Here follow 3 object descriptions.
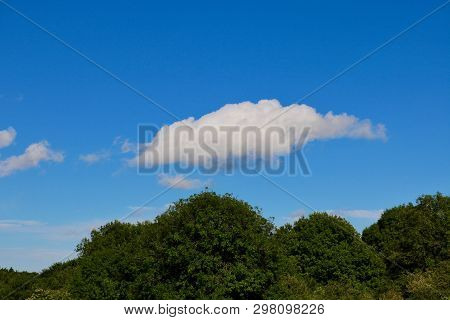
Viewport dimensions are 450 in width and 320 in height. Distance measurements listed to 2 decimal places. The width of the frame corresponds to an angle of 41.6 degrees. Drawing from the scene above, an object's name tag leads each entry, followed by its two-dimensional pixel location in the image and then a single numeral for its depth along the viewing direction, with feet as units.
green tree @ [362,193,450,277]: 239.30
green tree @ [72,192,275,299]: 141.49
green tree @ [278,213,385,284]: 215.31
